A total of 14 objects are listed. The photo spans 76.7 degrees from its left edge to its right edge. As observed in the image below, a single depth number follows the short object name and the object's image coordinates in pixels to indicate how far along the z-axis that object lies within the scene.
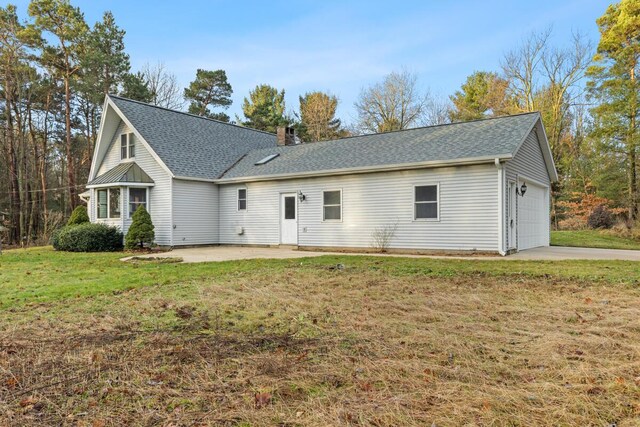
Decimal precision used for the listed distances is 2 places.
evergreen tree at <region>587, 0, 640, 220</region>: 21.16
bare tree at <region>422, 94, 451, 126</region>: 32.06
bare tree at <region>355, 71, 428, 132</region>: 31.09
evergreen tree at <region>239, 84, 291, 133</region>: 35.72
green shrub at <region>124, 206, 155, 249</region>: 14.47
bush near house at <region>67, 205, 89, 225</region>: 16.66
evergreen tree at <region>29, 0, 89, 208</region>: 23.72
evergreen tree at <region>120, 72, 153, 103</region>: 27.61
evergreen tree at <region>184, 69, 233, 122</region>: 32.47
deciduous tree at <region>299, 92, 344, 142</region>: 35.19
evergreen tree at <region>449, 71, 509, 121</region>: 29.14
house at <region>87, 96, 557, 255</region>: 11.78
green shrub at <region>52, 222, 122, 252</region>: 14.75
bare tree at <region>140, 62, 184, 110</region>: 31.28
